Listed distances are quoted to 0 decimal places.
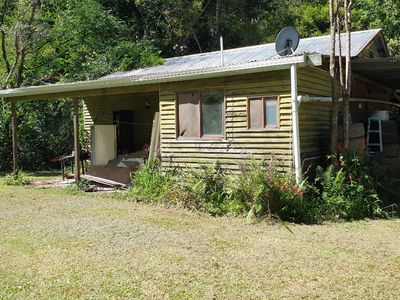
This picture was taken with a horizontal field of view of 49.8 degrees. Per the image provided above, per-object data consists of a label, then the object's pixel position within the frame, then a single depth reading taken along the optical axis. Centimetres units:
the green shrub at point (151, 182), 934
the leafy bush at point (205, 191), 813
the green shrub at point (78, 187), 1109
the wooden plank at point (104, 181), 1109
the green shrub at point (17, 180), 1255
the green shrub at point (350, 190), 743
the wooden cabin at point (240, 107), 819
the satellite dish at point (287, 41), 916
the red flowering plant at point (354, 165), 774
